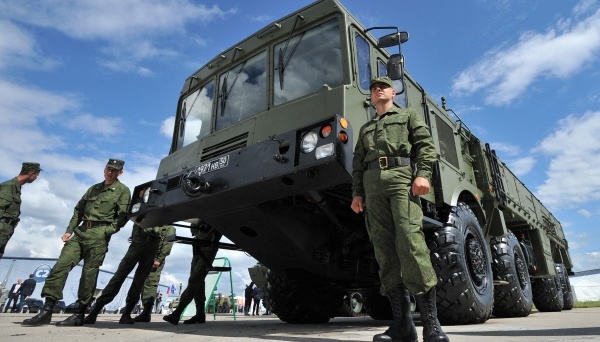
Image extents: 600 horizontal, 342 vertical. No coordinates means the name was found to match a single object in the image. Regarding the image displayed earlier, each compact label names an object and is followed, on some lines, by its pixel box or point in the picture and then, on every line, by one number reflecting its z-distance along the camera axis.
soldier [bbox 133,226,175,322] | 5.58
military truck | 3.19
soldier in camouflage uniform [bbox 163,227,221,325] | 4.74
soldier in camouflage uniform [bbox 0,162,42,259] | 5.10
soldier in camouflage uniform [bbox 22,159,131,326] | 4.26
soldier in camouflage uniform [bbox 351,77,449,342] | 2.37
